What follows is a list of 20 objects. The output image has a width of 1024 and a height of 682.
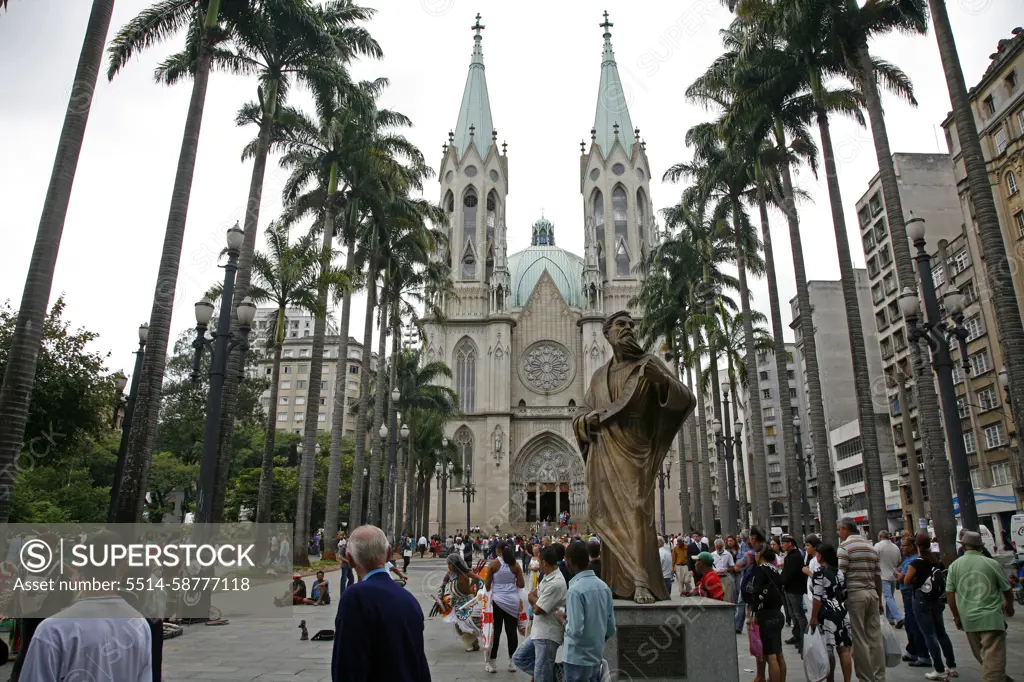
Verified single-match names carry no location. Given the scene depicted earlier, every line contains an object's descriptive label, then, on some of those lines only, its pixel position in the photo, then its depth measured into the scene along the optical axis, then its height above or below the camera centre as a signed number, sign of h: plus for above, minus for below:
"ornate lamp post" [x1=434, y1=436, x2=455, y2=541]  48.62 +4.57
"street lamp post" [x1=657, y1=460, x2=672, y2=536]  41.00 +4.45
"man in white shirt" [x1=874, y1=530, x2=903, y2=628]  10.26 -0.37
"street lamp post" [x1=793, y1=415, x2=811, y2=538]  21.31 +1.65
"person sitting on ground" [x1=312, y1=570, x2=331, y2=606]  15.06 -1.05
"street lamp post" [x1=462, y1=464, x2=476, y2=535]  42.84 +3.26
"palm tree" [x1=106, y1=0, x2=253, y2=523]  11.88 +7.58
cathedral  52.88 +17.17
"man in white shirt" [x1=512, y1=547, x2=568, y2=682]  5.23 -0.63
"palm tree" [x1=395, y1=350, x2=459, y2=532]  39.09 +8.02
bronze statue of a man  5.59 +0.72
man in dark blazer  2.86 -0.38
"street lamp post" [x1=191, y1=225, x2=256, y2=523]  11.06 +3.03
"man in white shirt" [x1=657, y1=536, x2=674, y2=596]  13.15 -0.36
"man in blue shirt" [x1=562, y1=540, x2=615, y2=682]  4.47 -0.54
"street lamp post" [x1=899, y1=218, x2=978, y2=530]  10.87 +3.28
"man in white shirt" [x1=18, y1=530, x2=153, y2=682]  3.18 -0.48
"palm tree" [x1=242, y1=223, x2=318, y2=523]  23.05 +8.95
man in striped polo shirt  6.55 -0.58
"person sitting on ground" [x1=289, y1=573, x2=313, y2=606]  14.85 -1.04
